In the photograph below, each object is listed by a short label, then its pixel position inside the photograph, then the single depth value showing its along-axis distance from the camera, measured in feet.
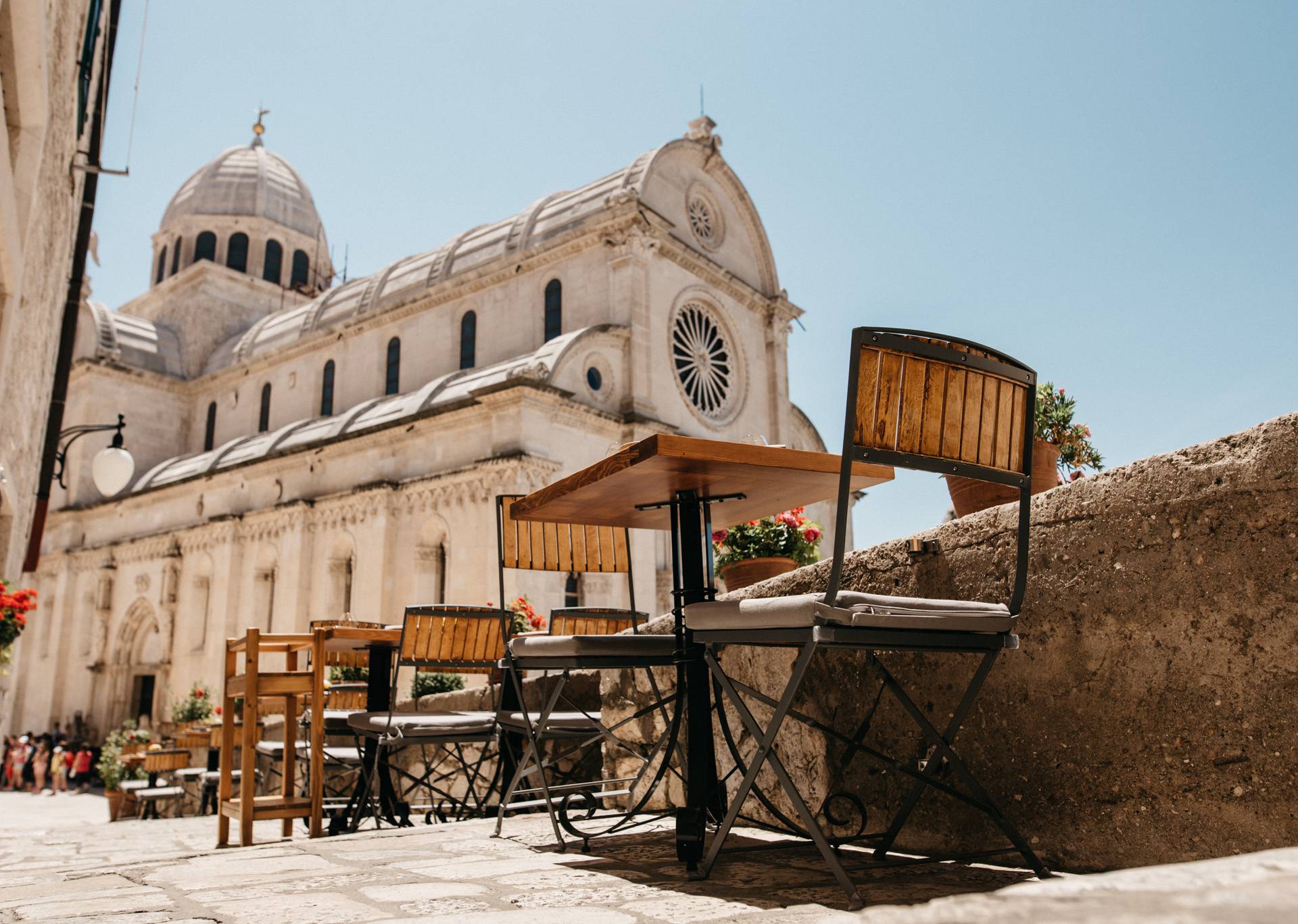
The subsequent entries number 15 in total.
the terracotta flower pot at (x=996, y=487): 15.06
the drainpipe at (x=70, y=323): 37.09
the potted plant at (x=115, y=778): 45.42
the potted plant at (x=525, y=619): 37.14
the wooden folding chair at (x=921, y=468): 7.23
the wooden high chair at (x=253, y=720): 15.25
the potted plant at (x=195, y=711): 62.90
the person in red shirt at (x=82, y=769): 74.49
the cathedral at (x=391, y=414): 62.85
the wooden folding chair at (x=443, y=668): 15.89
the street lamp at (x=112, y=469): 30.53
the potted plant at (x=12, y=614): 20.44
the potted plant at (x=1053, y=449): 16.30
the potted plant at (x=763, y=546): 24.34
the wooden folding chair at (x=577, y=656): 10.73
